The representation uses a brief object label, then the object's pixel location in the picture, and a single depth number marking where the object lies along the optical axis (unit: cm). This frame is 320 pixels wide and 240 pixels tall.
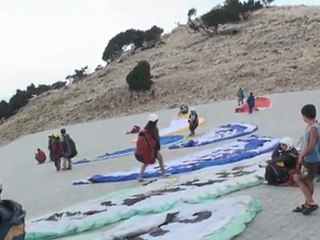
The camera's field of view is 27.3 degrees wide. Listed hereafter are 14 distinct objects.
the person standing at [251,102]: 3419
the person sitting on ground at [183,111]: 3710
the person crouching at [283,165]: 1077
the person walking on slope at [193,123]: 2698
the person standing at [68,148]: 2067
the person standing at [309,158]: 838
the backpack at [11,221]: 629
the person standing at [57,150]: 2097
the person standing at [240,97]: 3944
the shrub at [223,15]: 6612
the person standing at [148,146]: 1442
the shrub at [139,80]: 5072
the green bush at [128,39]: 7631
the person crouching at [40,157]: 2723
